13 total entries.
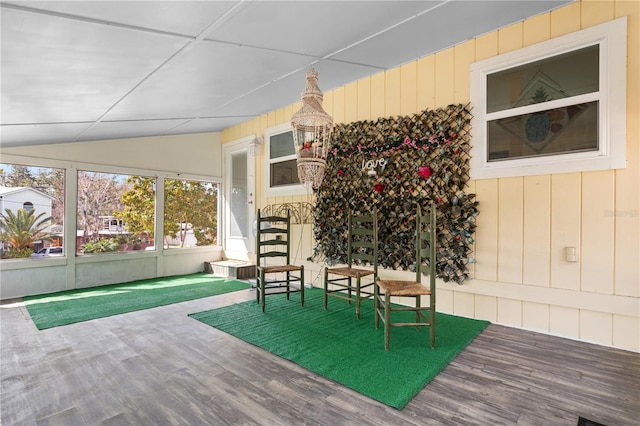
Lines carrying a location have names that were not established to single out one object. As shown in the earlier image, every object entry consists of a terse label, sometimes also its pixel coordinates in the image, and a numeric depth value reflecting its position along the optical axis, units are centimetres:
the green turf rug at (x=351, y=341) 223
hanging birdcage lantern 332
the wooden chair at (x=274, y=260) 397
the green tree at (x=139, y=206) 573
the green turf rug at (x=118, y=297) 376
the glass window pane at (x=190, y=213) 627
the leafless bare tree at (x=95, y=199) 527
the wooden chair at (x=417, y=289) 273
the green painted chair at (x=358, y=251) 368
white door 638
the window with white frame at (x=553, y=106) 278
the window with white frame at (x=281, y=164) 553
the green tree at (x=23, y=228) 460
